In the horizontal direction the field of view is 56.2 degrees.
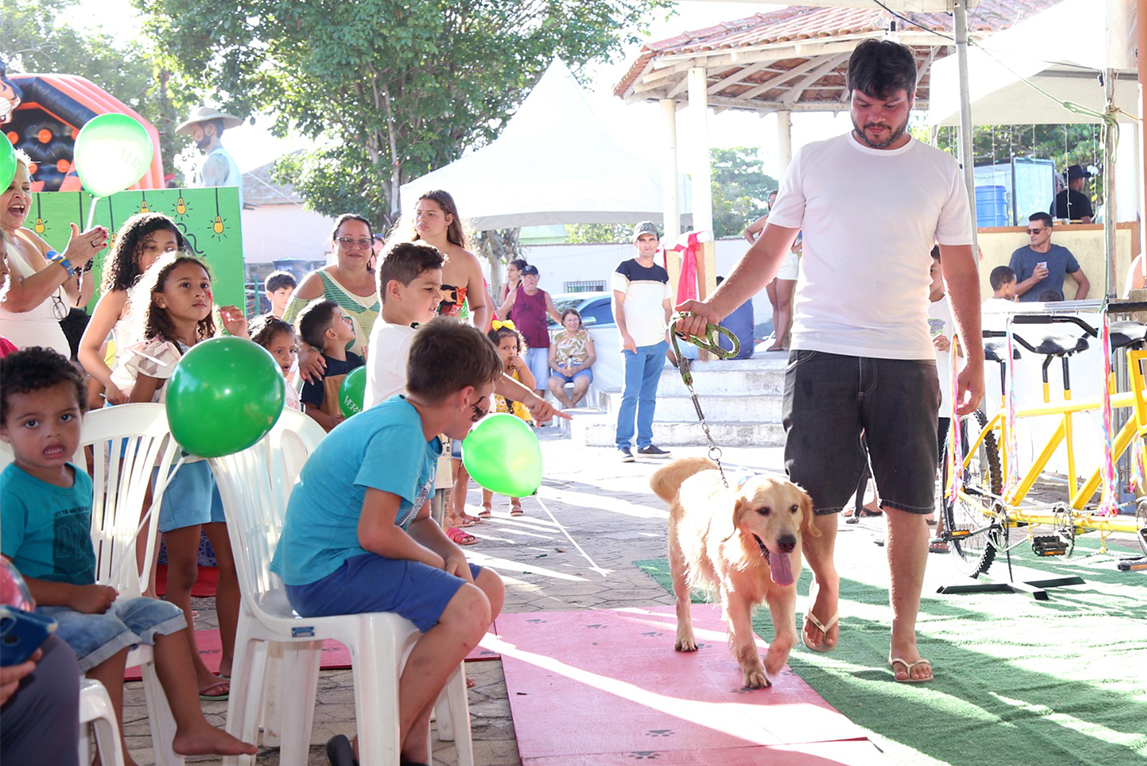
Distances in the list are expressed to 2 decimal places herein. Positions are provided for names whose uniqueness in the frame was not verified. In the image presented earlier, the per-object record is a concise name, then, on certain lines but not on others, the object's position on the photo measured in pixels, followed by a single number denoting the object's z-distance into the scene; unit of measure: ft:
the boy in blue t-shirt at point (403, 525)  8.78
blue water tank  49.06
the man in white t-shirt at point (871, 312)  12.23
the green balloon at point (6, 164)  13.82
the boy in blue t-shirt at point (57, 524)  8.61
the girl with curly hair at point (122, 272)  14.30
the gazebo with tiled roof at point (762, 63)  41.86
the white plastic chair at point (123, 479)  9.93
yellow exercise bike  16.16
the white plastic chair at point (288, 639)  8.52
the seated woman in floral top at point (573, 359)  50.85
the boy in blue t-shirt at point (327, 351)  16.29
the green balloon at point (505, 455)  12.49
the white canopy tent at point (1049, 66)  20.33
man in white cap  33.83
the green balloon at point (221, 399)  9.10
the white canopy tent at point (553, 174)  41.47
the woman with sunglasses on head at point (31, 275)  13.92
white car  52.44
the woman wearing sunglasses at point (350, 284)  17.16
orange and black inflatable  31.63
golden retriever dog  11.89
